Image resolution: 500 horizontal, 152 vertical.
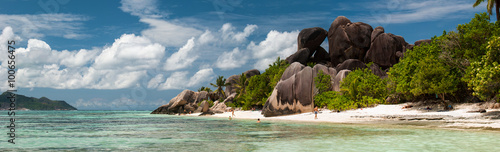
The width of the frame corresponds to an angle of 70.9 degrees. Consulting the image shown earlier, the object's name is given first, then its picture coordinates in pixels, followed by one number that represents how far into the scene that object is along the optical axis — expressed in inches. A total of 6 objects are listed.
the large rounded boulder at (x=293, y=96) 1637.6
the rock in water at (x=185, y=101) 2957.7
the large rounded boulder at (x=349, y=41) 2755.9
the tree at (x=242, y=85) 2668.8
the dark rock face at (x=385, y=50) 2549.2
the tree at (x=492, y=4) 1223.5
